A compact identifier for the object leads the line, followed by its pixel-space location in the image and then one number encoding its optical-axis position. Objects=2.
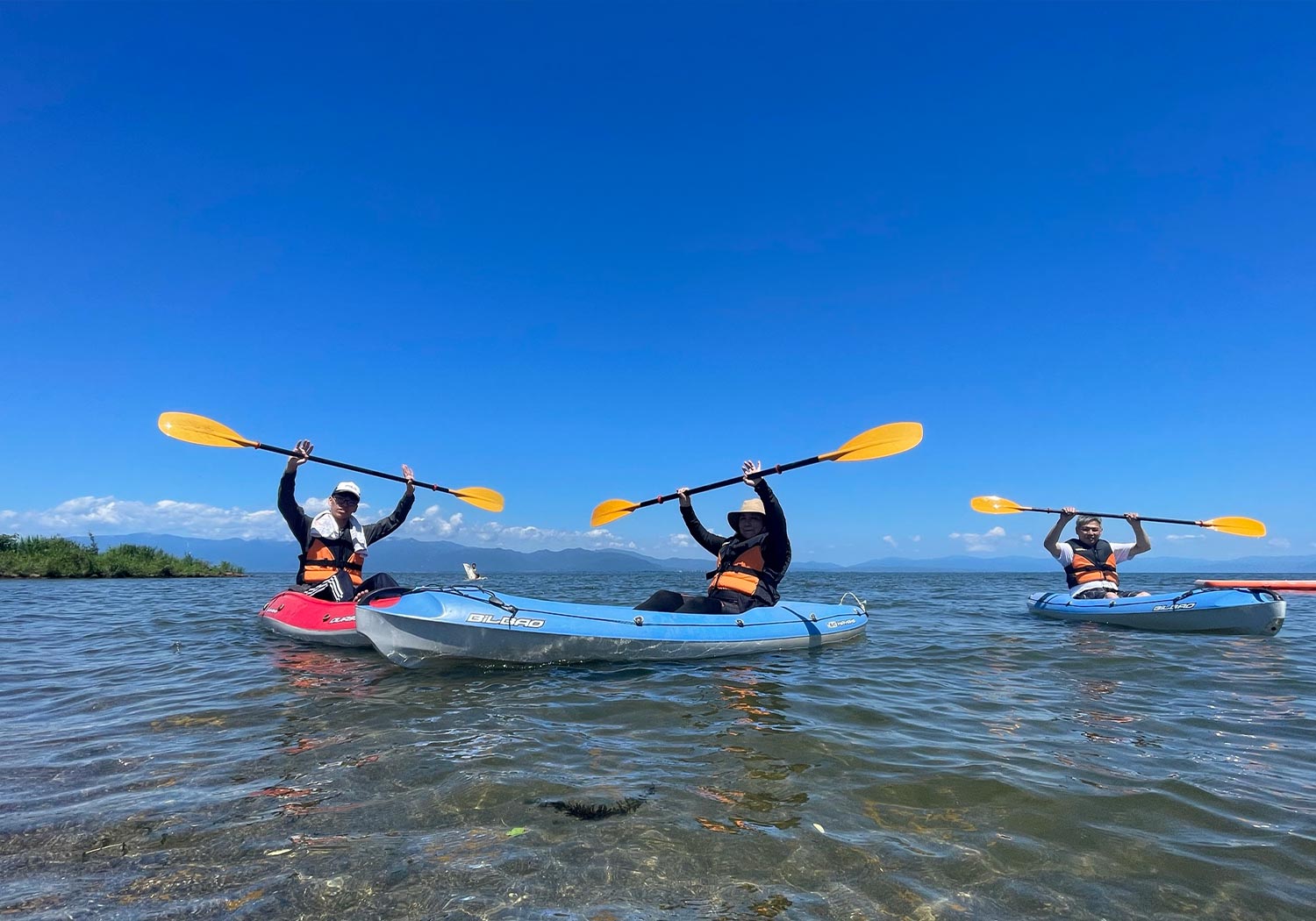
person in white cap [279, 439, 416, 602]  9.59
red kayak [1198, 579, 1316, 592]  9.01
